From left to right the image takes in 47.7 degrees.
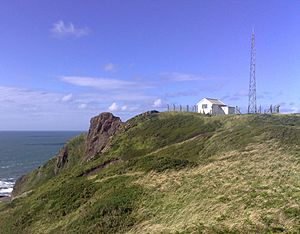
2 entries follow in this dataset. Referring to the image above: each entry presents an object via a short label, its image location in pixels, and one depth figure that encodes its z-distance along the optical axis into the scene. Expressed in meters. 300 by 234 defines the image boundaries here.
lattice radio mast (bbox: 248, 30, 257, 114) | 75.15
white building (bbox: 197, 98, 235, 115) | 91.88
